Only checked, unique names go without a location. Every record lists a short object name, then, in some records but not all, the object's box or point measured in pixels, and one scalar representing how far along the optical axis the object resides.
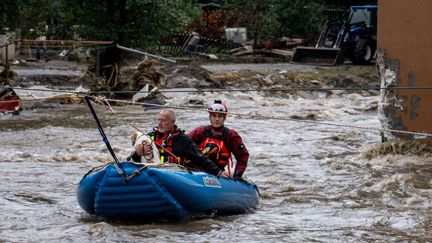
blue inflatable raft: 14.47
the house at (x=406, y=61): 22.67
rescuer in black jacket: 15.78
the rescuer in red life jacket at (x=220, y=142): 16.59
